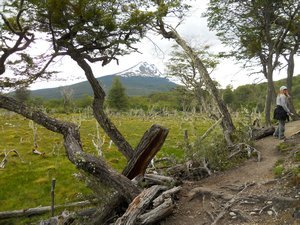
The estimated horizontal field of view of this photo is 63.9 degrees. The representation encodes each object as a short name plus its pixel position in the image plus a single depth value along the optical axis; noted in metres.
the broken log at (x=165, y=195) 5.49
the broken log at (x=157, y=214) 5.12
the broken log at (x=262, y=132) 10.38
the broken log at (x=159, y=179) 6.47
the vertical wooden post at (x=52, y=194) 8.18
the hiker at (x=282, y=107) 9.00
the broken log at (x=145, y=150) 6.03
